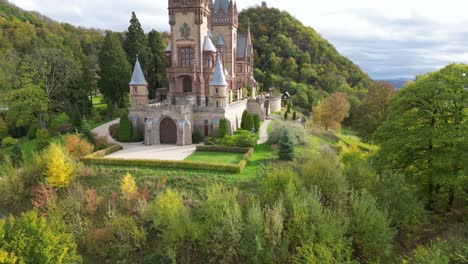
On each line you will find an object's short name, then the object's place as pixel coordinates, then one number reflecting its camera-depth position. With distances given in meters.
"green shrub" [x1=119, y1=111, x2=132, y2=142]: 34.88
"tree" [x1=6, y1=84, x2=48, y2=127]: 38.59
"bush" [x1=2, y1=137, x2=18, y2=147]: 38.37
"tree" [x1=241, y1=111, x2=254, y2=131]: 37.72
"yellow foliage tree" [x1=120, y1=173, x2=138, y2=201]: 21.36
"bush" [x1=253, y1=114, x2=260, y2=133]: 39.15
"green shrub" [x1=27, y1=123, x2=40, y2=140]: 39.62
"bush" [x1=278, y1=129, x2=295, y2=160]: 28.14
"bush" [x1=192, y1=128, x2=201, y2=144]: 34.91
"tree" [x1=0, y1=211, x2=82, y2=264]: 14.59
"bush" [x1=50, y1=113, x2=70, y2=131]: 39.69
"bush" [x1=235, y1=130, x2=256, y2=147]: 31.69
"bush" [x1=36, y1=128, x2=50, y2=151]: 36.25
